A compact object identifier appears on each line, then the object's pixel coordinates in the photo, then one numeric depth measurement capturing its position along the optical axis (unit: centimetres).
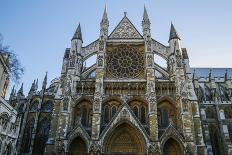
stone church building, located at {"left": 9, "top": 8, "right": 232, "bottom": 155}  2197
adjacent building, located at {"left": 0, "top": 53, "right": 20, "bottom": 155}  1899
